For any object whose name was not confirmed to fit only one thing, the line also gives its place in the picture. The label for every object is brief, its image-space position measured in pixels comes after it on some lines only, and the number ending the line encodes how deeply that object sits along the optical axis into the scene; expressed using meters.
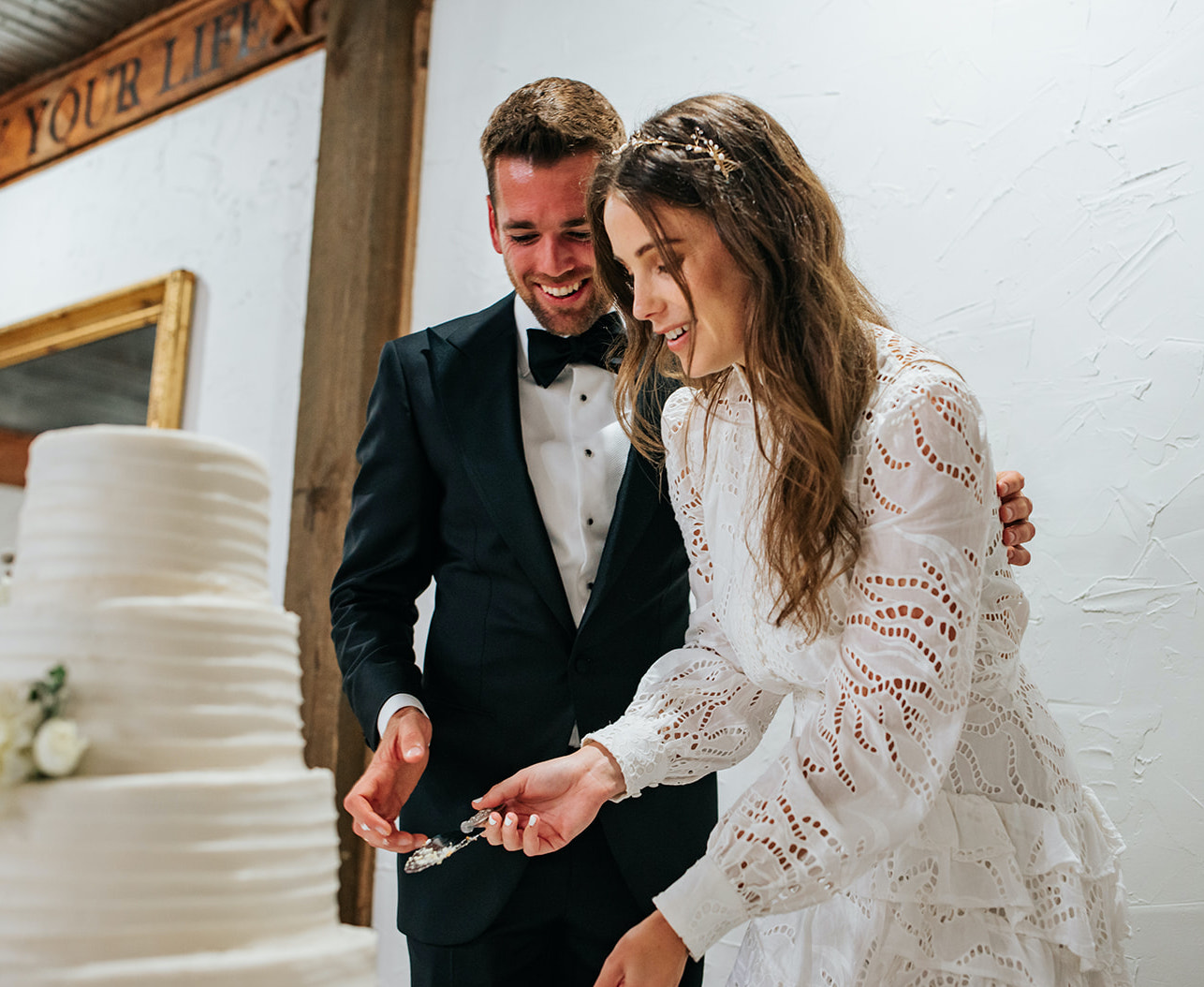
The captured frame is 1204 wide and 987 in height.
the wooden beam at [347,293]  2.65
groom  1.44
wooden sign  3.29
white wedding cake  0.68
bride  0.96
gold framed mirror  3.33
